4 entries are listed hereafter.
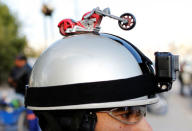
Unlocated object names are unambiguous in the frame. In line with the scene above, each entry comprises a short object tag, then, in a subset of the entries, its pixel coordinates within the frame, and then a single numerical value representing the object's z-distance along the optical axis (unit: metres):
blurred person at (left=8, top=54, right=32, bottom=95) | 4.99
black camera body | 1.60
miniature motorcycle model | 1.64
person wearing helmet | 1.56
